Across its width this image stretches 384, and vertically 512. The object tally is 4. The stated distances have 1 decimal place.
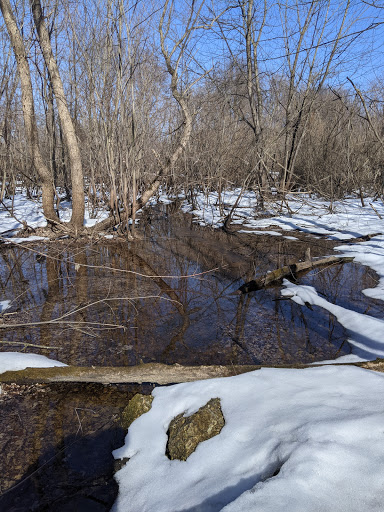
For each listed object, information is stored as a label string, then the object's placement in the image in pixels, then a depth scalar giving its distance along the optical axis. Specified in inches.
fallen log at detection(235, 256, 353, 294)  217.6
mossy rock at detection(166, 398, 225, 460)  87.1
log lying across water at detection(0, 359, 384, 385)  111.9
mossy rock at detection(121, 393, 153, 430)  104.1
